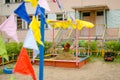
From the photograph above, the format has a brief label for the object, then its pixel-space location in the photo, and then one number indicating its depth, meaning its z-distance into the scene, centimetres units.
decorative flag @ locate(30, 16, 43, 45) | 265
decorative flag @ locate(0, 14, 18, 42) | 262
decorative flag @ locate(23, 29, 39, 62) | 267
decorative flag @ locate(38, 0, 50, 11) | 282
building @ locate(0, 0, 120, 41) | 2064
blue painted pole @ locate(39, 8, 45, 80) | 338
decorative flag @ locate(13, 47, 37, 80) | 275
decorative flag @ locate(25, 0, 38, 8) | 276
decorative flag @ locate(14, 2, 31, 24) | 288
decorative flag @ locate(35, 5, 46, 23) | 287
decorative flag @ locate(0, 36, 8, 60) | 227
